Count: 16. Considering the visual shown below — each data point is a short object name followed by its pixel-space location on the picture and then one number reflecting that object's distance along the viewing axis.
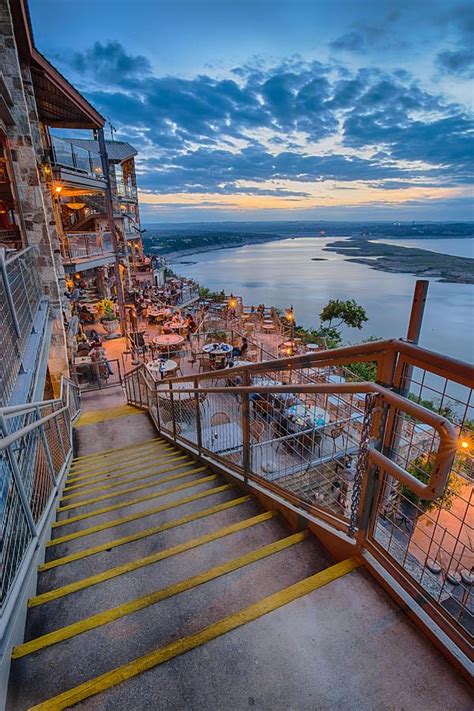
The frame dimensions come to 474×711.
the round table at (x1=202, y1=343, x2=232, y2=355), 11.90
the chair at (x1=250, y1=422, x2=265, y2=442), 3.30
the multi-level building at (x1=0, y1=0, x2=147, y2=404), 4.52
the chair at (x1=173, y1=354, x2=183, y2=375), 12.49
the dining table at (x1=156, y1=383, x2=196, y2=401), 4.79
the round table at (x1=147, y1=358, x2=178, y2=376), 10.42
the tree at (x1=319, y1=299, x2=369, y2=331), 21.34
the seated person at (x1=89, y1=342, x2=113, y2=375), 11.17
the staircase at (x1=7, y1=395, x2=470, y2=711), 1.25
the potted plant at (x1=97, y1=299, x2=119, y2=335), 15.27
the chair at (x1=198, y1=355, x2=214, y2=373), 12.53
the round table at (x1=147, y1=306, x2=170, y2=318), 17.50
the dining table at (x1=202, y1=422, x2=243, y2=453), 4.40
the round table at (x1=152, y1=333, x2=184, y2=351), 12.25
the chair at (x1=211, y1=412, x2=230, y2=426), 5.66
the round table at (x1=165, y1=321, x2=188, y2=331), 14.92
